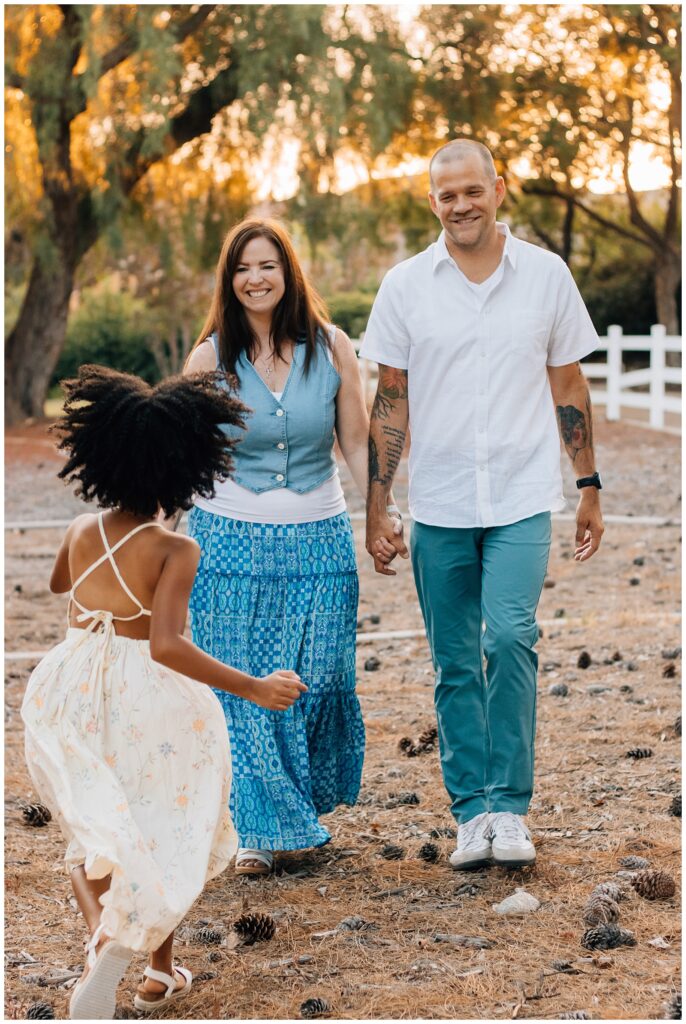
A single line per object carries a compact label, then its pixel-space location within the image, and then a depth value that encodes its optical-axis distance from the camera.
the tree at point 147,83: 18.66
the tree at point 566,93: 22.92
